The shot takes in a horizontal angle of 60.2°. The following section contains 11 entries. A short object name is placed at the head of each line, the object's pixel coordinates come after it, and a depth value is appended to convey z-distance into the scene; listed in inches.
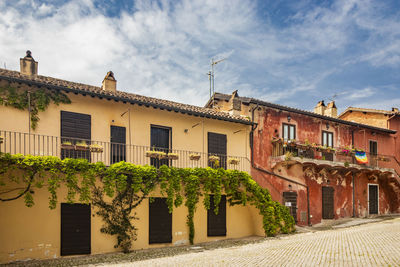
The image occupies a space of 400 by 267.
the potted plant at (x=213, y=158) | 657.6
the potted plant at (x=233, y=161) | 672.4
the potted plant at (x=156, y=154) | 579.8
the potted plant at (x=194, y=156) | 625.3
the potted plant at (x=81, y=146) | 519.2
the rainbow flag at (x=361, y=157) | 884.0
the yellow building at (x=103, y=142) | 490.0
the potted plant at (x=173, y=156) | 598.0
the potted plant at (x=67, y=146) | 512.4
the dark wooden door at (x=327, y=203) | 835.3
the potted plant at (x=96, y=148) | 522.8
